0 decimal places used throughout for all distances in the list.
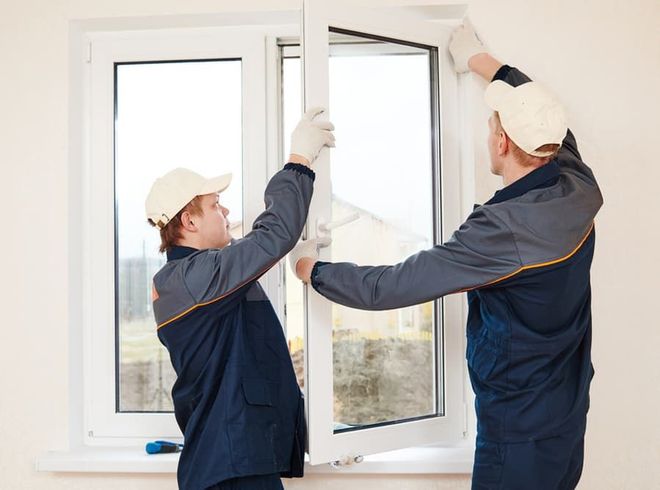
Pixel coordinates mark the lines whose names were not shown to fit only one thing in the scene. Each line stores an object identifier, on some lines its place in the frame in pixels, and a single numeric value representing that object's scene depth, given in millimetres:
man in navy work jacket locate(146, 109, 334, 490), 1734
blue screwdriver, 2262
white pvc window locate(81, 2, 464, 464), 2064
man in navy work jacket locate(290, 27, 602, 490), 1608
